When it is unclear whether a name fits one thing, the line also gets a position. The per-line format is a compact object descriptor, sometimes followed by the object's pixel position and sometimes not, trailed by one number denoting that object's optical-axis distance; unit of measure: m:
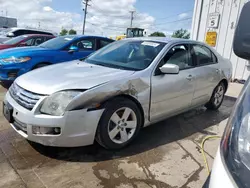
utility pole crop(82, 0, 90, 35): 40.53
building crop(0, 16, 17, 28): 44.53
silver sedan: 2.43
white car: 0.99
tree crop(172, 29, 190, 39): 48.06
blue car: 5.02
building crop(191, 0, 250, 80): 7.78
